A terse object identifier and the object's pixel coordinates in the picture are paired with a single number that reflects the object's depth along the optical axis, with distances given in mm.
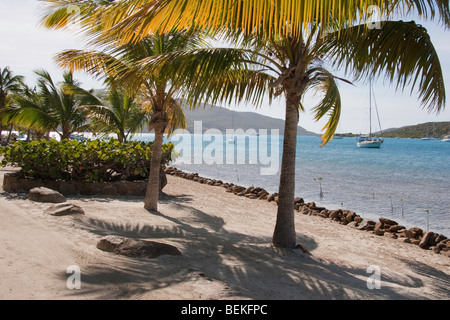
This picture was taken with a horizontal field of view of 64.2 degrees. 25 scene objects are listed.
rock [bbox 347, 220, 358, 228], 10844
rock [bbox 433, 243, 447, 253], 8719
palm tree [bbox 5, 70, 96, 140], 14016
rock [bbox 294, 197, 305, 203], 13960
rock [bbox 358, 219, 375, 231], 10508
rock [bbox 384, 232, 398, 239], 9743
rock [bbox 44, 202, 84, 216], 6605
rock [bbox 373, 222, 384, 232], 10255
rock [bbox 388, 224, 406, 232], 10320
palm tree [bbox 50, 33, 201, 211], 8263
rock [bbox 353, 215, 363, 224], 11370
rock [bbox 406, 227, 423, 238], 9812
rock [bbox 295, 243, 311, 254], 6660
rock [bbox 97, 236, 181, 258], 4797
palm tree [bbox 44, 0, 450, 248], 3689
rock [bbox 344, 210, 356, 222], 11375
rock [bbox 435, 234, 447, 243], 9282
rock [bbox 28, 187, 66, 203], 7621
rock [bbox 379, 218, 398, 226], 11031
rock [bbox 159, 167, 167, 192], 11820
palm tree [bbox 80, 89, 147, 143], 14031
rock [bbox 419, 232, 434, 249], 9062
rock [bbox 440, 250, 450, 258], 8422
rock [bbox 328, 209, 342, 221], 11758
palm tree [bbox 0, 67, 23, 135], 32625
